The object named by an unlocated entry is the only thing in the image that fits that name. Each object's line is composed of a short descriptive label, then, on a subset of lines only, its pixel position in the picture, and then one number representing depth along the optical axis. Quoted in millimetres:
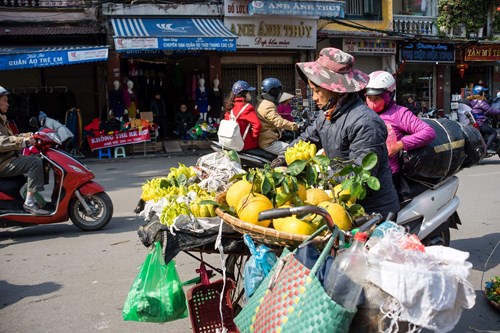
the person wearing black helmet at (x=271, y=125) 6918
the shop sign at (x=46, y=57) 13398
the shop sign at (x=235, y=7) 16828
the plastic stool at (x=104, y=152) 14662
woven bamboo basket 2436
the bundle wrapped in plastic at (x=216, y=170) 3439
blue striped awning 14445
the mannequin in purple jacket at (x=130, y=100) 15898
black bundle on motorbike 4367
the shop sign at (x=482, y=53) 21938
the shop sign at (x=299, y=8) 16812
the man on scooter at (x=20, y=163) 6285
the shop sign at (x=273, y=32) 17281
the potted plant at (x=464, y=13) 19234
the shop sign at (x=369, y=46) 19219
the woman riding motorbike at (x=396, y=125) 4289
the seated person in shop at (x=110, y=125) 14570
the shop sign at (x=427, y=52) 20422
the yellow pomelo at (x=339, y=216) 2592
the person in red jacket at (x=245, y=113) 6637
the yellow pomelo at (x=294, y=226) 2523
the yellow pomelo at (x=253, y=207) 2670
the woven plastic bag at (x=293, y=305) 2053
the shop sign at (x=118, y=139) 14484
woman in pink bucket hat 3182
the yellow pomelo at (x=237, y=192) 2854
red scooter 6492
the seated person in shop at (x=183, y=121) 16862
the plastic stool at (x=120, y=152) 14734
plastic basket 3184
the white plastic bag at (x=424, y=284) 1991
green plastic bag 3027
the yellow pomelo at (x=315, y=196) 2799
